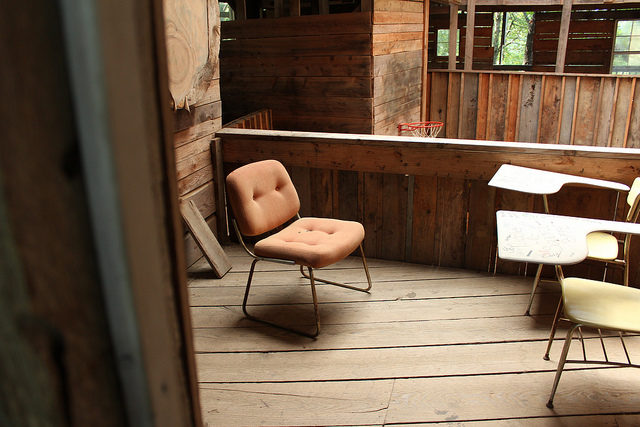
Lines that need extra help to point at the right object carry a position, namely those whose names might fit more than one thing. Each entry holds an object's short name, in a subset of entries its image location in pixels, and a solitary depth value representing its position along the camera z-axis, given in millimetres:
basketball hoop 5918
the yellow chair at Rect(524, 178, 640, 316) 2531
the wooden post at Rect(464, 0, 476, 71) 7086
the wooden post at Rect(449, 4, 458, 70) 7230
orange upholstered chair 2629
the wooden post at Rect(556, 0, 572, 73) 6840
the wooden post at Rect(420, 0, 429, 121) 6203
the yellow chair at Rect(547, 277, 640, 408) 1921
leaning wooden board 3262
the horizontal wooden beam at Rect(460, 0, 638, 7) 6930
